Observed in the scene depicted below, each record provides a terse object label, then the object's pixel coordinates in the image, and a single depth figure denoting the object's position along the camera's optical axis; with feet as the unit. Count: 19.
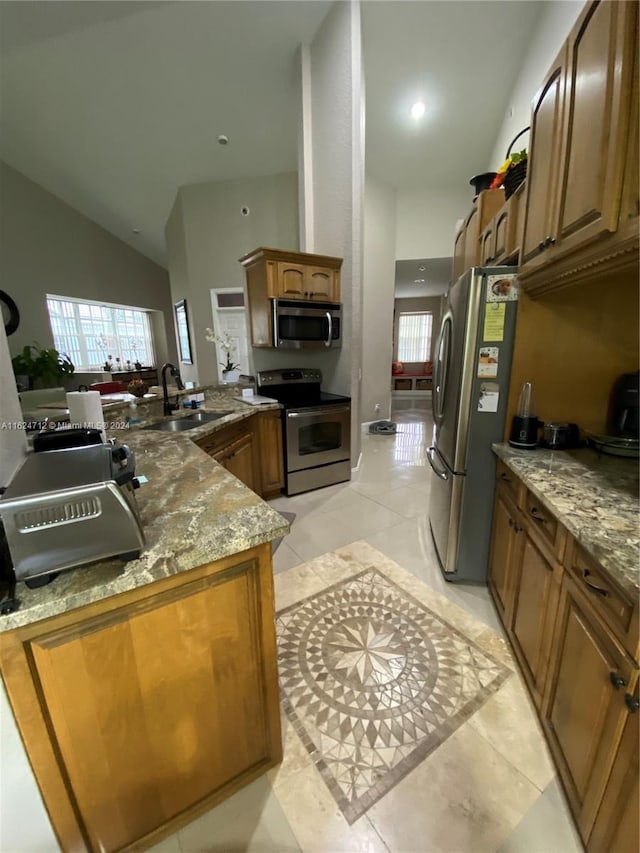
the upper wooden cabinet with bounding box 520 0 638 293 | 3.02
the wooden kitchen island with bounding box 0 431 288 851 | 2.42
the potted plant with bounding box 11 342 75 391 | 11.31
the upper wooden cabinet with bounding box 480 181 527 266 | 5.60
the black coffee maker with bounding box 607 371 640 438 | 4.91
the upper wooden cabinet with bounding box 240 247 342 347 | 9.72
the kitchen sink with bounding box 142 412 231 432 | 8.27
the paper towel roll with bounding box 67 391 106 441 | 5.37
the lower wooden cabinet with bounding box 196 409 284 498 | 8.26
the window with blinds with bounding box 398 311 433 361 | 30.83
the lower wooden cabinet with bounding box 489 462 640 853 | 2.57
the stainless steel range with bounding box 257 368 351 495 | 10.12
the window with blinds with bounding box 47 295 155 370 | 20.31
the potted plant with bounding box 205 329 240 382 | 12.00
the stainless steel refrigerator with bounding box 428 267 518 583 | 5.42
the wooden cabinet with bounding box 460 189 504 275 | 7.63
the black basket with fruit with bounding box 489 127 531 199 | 6.18
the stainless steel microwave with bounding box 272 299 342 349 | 9.90
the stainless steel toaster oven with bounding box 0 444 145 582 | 2.19
